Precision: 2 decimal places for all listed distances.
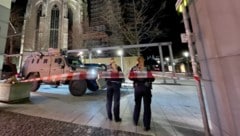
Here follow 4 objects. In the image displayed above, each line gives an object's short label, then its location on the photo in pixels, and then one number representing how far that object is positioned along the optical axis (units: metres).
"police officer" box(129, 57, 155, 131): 3.62
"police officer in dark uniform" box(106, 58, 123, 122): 4.24
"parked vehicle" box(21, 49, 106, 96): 8.20
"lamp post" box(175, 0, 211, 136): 2.85
